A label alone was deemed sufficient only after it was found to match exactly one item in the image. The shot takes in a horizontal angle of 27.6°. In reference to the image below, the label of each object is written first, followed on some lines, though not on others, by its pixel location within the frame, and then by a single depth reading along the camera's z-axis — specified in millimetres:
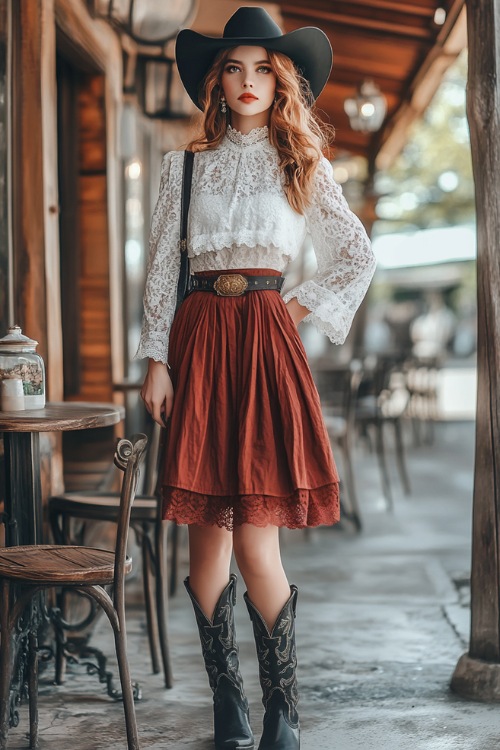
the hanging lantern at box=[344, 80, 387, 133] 7570
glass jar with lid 2979
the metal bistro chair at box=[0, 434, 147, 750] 2504
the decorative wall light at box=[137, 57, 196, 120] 5848
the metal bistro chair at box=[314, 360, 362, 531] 6006
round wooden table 2951
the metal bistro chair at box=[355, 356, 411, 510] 7086
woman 2592
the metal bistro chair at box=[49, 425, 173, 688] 3354
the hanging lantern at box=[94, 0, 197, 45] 4543
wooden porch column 3146
